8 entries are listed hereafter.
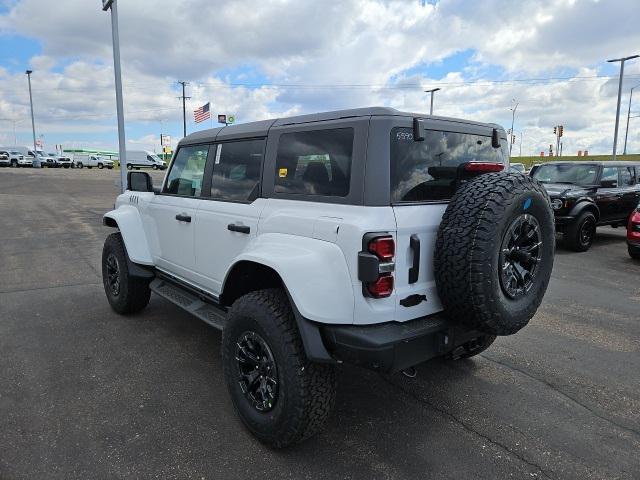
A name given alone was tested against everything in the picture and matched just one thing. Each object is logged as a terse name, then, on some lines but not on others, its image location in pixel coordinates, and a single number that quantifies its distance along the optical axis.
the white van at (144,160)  54.38
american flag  33.28
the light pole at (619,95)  25.03
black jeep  8.95
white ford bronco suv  2.37
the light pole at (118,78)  11.33
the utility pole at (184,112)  50.06
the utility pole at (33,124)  51.91
